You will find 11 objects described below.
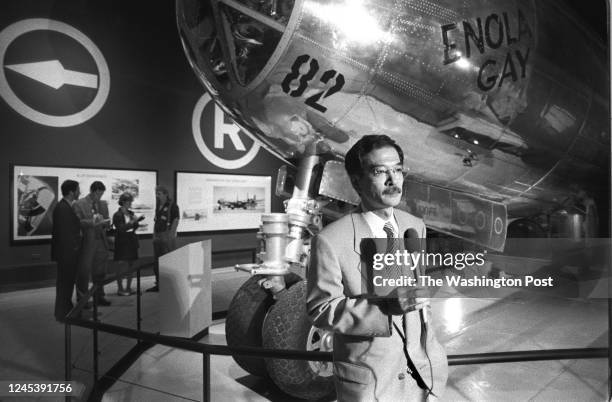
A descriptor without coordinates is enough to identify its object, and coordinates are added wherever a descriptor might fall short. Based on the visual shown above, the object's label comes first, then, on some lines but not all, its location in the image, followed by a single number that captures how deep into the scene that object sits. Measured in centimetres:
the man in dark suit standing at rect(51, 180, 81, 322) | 446
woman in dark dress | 582
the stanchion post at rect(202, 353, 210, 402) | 196
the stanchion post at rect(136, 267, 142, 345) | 381
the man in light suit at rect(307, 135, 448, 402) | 115
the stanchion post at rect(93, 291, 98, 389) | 281
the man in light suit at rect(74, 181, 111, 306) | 516
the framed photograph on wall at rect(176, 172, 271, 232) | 718
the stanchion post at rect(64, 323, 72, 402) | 258
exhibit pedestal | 385
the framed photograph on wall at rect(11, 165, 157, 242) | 552
